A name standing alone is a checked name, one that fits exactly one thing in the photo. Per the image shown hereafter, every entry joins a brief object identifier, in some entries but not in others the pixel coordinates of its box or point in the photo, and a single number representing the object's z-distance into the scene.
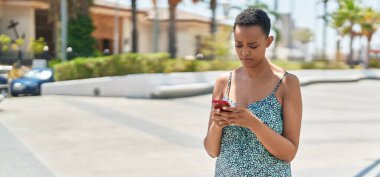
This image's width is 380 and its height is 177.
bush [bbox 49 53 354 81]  19.12
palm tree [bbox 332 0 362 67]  46.47
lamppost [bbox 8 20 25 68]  35.25
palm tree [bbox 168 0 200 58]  29.00
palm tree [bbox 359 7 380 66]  47.22
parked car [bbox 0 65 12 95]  17.02
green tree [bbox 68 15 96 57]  34.00
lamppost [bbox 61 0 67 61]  22.20
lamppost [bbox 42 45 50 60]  28.35
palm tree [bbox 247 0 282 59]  41.77
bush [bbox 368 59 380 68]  44.00
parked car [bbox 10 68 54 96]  18.41
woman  1.91
